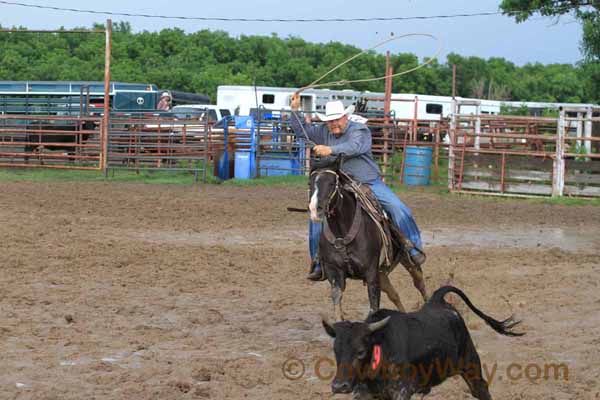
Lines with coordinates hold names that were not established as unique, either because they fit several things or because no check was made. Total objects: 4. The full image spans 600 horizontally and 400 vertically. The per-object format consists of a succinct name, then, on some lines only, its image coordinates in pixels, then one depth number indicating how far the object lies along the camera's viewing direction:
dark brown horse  13.39
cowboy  13.77
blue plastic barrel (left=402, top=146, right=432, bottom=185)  41.13
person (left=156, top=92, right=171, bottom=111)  53.93
